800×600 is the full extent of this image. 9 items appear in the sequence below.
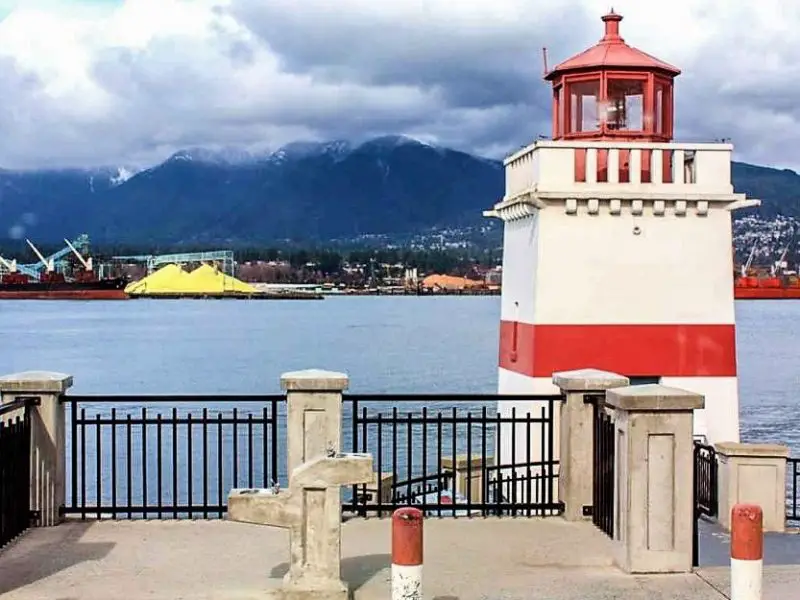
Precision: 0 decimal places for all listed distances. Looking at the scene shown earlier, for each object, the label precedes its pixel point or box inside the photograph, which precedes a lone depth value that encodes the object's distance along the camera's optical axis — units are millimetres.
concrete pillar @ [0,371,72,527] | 11438
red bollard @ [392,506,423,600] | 7555
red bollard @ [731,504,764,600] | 7582
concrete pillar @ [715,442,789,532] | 15820
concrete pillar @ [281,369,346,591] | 11484
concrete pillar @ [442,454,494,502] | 23850
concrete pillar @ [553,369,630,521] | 11875
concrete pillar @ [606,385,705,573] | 9625
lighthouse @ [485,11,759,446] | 20141
